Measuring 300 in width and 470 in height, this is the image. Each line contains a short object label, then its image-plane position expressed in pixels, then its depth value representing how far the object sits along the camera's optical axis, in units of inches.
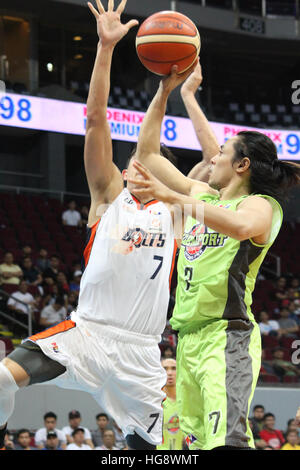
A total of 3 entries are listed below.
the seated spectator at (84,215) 603.8
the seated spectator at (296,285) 601.9
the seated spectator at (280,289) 579.2
